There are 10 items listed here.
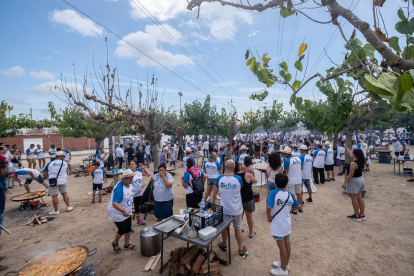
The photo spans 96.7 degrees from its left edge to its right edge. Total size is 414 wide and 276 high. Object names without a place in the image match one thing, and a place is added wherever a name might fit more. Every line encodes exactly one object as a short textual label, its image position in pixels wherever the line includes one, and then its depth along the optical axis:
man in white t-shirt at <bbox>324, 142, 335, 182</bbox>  8.89
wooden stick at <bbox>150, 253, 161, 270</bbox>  3.58
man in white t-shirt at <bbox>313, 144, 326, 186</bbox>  8.11
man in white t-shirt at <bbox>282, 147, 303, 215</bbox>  5.50
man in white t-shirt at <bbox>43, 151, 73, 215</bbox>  5.88
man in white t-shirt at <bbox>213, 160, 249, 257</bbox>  3.71
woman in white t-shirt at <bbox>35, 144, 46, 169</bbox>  12.30
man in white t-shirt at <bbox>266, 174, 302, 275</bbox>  3.20
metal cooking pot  3.92
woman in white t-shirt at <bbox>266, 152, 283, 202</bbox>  5.09
